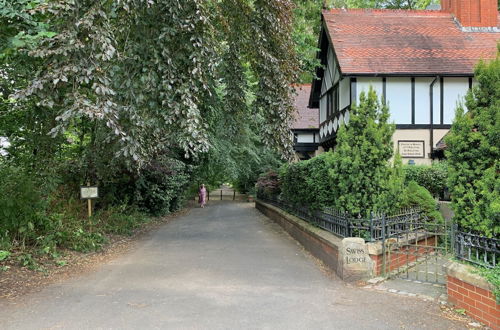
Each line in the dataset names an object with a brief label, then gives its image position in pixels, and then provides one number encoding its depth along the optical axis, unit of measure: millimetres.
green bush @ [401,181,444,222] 9090
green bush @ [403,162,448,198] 11758
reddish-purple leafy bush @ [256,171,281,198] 16719
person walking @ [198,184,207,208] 26406
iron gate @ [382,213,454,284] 6938
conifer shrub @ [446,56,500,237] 4926
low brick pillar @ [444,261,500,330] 4477
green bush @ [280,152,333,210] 9059
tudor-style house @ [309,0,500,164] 15162
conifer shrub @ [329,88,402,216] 7391
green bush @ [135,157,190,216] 15094
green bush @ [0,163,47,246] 7746
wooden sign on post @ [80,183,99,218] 10539
